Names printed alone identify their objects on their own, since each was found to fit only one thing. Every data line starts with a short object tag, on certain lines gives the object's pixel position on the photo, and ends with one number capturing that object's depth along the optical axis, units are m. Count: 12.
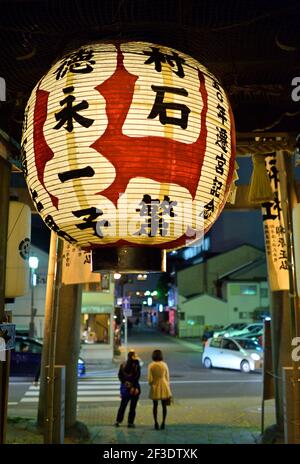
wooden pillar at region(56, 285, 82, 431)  10.38
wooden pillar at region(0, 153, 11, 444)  5.77
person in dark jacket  11.26
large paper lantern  3.14
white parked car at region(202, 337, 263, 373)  22.31
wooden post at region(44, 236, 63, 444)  7.04
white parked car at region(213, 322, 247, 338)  35.72
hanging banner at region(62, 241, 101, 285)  9.45
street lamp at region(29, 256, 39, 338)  26.57
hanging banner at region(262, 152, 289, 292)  8.59
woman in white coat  10.82
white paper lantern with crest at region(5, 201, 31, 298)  6.04
